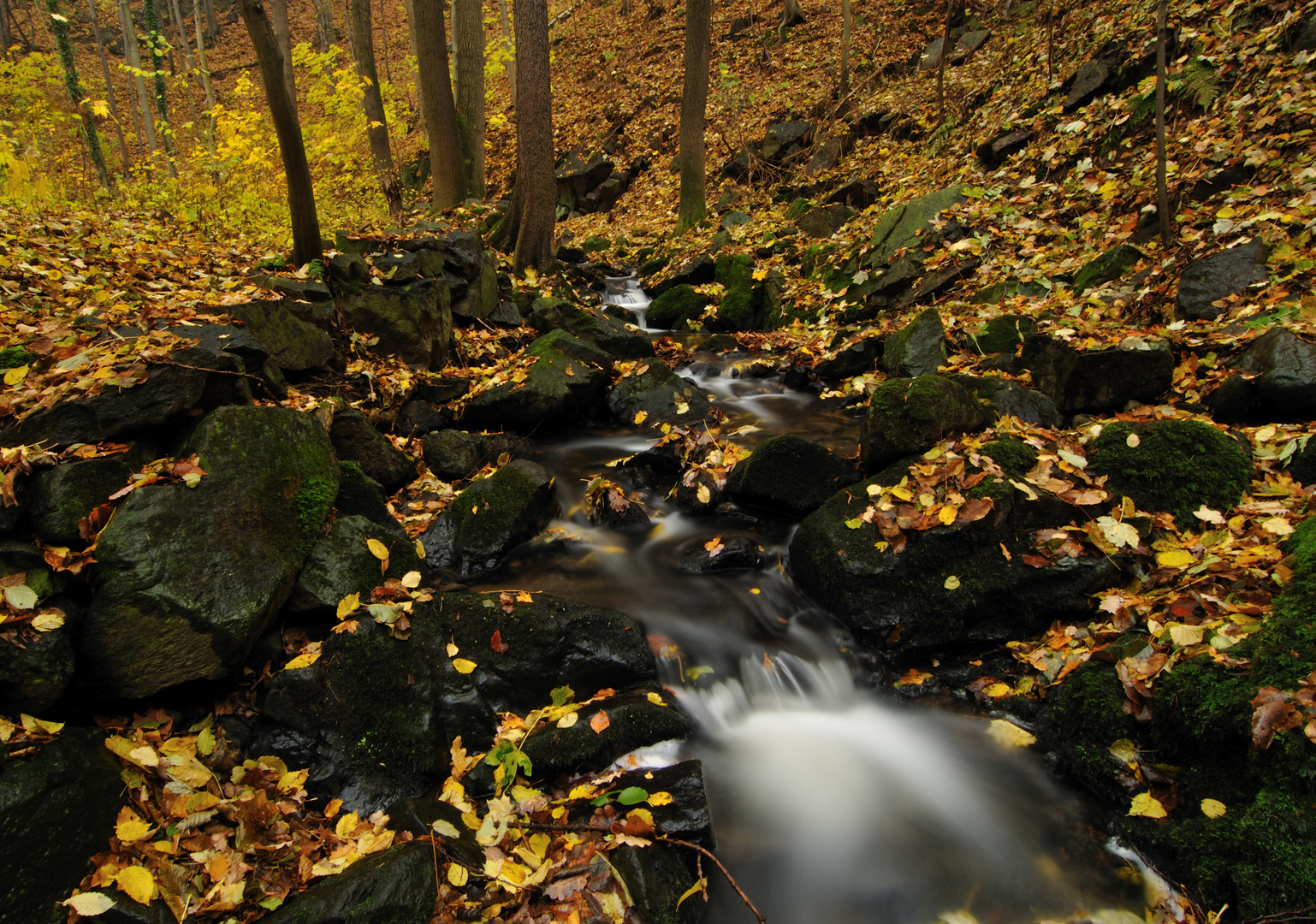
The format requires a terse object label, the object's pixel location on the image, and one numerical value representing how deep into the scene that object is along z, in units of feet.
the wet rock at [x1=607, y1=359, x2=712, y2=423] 25.12
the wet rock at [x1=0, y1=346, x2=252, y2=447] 11.20
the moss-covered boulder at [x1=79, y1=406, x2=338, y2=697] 9.58
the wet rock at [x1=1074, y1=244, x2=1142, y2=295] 20.81
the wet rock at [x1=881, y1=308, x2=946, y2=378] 22.04
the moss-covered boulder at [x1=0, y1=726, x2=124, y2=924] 6.66
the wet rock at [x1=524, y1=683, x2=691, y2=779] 10.12
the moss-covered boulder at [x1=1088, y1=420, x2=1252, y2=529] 12.51
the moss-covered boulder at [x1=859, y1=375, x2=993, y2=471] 15.44
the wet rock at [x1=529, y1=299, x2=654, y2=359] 28.78
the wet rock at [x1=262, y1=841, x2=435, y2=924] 6.91
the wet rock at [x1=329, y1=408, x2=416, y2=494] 16.93
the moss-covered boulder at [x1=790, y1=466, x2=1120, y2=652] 12.35
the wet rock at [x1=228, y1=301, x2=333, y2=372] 17.53
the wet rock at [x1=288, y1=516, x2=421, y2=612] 11.93
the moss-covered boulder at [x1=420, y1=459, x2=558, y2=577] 16.21
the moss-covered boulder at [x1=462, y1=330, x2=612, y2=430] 22.82
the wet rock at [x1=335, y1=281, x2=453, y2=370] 21.77
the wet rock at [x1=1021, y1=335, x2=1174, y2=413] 16.57
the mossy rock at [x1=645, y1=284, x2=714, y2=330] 37.58
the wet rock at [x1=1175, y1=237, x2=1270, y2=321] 17.56
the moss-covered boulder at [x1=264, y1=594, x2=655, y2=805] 10.51
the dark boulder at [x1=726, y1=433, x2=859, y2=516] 17.34
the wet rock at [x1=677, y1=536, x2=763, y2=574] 16.33
